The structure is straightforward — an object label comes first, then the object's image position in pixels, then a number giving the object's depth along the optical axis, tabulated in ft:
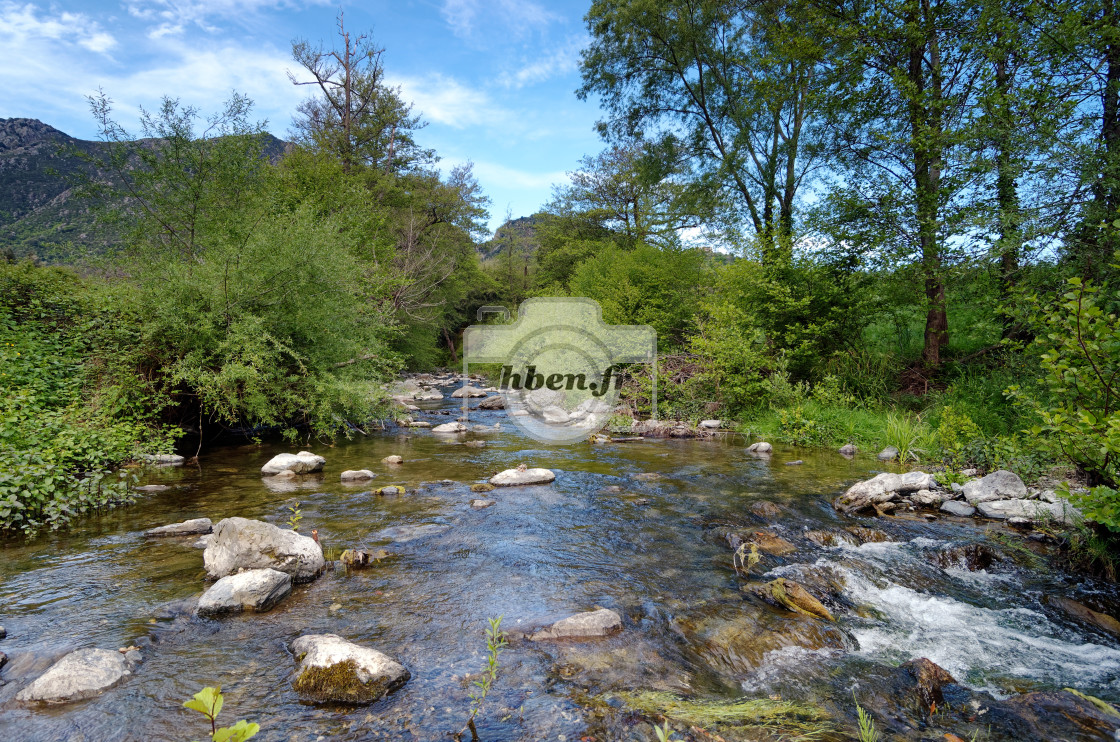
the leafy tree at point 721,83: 51.31
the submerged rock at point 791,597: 12.89
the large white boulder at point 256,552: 14.19
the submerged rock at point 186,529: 17.76
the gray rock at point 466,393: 71.36
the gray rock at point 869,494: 20.80
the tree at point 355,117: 78.12
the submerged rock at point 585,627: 11.72
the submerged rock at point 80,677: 8.91
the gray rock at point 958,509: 19.93
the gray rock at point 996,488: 20.24
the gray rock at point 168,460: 26.49
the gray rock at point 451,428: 42.32
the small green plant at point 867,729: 7.84
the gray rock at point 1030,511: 16.26
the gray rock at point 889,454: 29.63
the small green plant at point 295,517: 18.10
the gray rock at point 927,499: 21.25
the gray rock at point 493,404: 59.13
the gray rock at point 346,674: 9.23
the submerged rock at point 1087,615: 12.06
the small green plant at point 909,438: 28.94
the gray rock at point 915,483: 22.30
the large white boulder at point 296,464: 27.30
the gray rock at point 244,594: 12.32
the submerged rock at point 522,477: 26.02
